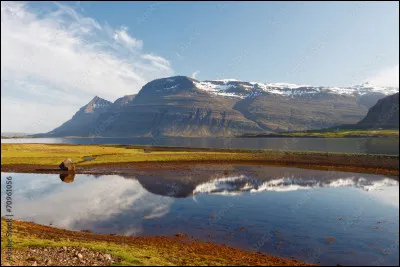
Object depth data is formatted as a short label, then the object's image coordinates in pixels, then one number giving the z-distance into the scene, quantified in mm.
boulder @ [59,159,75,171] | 71625
